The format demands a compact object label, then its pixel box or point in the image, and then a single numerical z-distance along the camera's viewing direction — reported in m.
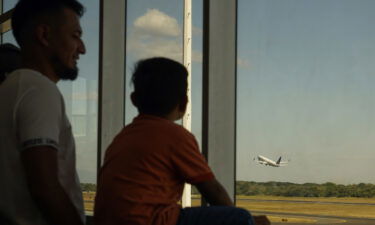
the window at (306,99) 3.23
